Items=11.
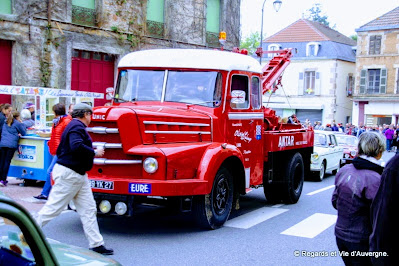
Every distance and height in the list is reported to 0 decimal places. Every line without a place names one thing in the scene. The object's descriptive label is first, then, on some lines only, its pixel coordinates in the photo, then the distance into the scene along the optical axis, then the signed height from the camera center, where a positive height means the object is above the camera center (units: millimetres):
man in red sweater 9312 -520
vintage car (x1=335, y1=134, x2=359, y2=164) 19384 -1416
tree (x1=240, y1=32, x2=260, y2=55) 77131 +9729
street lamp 24409 +4810
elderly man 6074 -998
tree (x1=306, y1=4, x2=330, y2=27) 87312 +15605
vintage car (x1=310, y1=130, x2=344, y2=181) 15086 -1580
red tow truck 7074 -598
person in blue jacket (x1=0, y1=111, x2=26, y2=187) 11211 -1022
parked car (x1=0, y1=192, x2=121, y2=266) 2584 -783
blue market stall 11195 -1233
